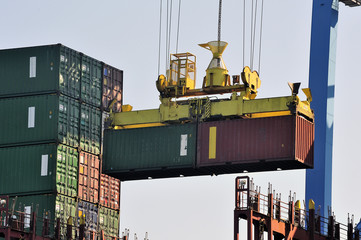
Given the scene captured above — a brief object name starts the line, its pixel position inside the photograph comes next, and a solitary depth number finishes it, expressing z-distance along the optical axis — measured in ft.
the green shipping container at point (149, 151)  211.41
